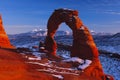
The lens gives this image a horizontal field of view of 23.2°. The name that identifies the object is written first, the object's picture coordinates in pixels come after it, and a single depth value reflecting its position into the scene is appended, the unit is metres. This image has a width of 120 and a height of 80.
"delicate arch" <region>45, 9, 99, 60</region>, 28.80
